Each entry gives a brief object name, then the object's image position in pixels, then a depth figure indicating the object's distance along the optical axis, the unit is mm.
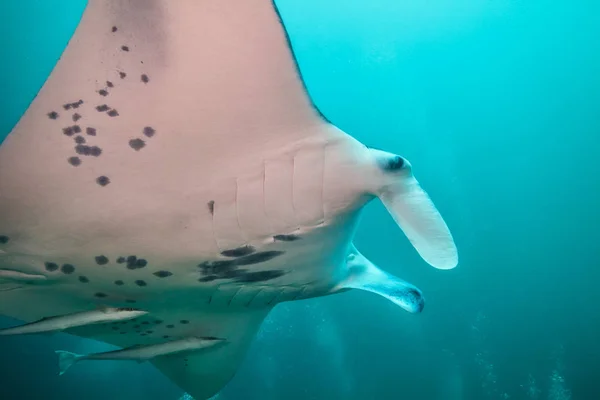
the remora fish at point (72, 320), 1783
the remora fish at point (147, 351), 2029
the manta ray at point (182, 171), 1371
